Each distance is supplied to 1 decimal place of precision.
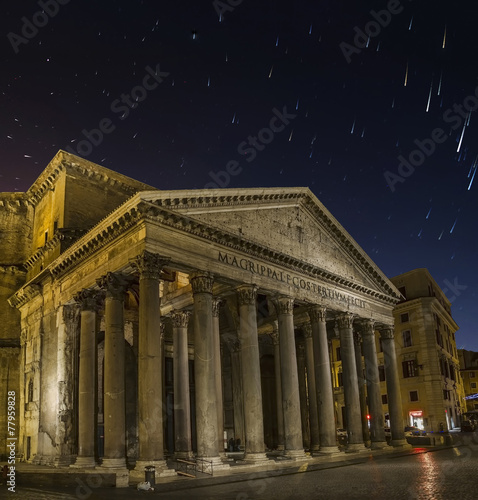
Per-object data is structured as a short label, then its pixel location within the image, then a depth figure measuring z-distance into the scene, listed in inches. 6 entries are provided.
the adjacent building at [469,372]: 2818.7
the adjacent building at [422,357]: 1600.6
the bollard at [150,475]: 508.7
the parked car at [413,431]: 1412.2
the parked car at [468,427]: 1644.9
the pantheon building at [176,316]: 632.4
